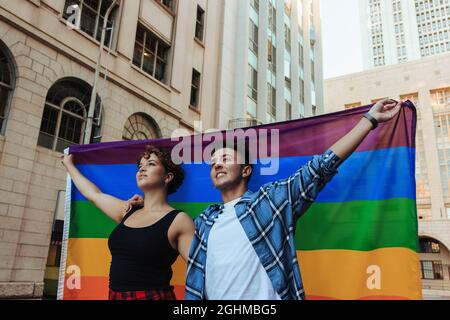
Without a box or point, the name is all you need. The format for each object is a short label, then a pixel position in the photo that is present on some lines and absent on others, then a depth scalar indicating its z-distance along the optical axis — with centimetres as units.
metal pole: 1052
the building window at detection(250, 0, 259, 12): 2534
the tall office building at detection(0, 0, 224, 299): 1011
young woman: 363
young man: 317
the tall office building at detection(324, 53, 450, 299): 5094
